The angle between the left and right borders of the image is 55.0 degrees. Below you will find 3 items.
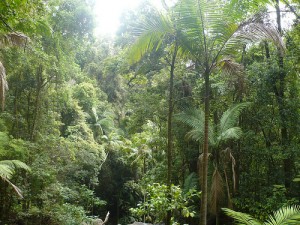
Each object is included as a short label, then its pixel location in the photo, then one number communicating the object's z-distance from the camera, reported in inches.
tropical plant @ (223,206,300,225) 154.5
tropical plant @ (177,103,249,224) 288.0
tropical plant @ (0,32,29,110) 215.9
